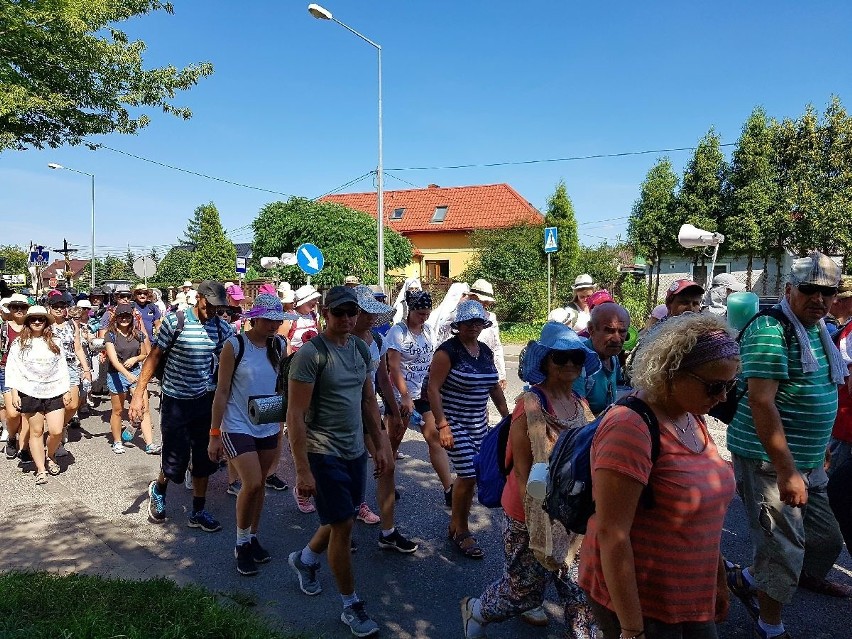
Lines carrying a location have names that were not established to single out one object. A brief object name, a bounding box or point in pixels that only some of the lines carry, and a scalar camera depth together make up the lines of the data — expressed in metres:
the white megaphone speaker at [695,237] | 8.49
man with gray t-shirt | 3.36
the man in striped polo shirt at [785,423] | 2.99
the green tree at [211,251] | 41.03
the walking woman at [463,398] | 4.33
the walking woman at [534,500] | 2.86
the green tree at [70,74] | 8.42
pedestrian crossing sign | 14.03
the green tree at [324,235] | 22.48
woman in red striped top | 1.89
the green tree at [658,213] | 24.06
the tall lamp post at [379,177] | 15.38
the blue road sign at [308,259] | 12.50
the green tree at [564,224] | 26.78
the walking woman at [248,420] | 4.10
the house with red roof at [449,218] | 37.34
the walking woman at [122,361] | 7.25
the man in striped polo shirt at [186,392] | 5.00
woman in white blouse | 6.17
